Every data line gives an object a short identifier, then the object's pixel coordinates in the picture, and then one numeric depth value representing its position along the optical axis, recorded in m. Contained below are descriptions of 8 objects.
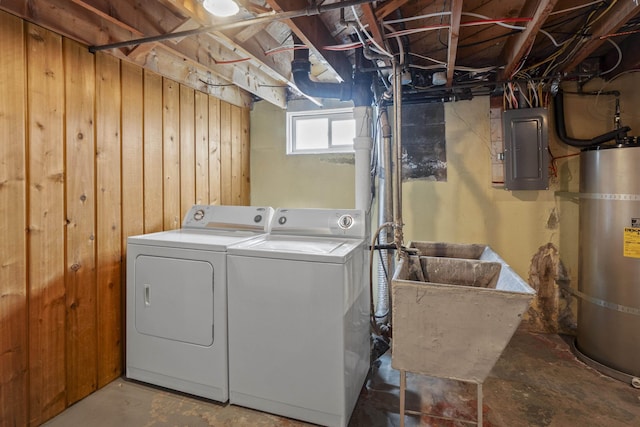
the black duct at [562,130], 2.43
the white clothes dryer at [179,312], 1.86
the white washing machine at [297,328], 1.64
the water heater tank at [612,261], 2.04
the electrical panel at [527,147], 2.50
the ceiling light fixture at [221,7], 1.41
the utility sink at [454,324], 1.33
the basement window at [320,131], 3.22
